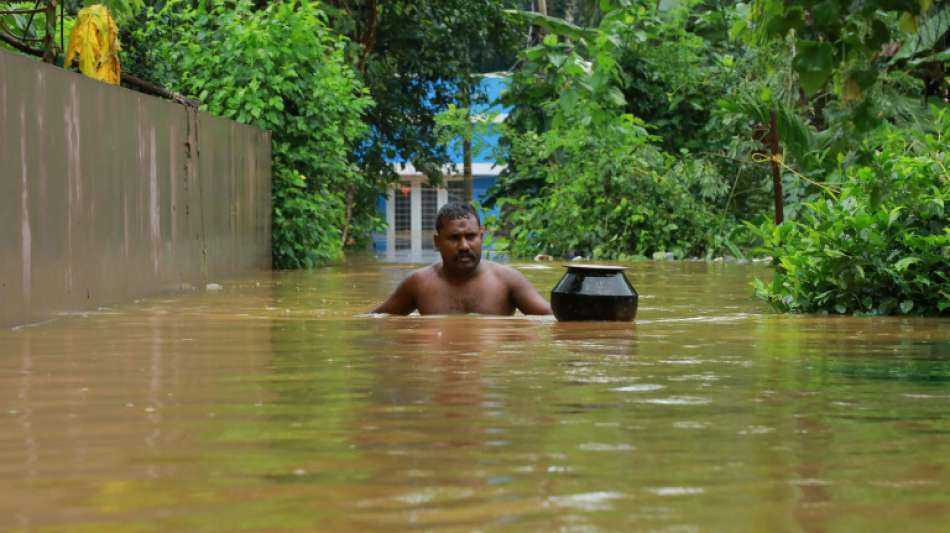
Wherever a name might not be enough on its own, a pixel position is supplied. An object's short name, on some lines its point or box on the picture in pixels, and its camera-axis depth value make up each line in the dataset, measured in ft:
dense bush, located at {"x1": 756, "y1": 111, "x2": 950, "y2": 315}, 32.45
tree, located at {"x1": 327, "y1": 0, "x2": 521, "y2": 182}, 98.63
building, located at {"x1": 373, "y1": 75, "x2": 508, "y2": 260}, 163.89
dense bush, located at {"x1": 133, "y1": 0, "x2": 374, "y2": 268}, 62.69
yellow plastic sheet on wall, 45.44
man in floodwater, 32.94
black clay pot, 30.37
